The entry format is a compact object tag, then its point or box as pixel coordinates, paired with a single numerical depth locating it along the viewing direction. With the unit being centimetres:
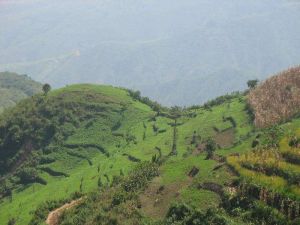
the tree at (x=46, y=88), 17374
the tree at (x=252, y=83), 14000
